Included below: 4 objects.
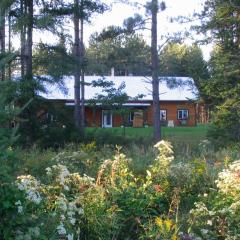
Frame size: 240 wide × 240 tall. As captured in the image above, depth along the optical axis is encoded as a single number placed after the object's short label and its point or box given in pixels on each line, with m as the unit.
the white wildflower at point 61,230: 5.05
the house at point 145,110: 49.50
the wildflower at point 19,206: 4.30
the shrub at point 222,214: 6.21
